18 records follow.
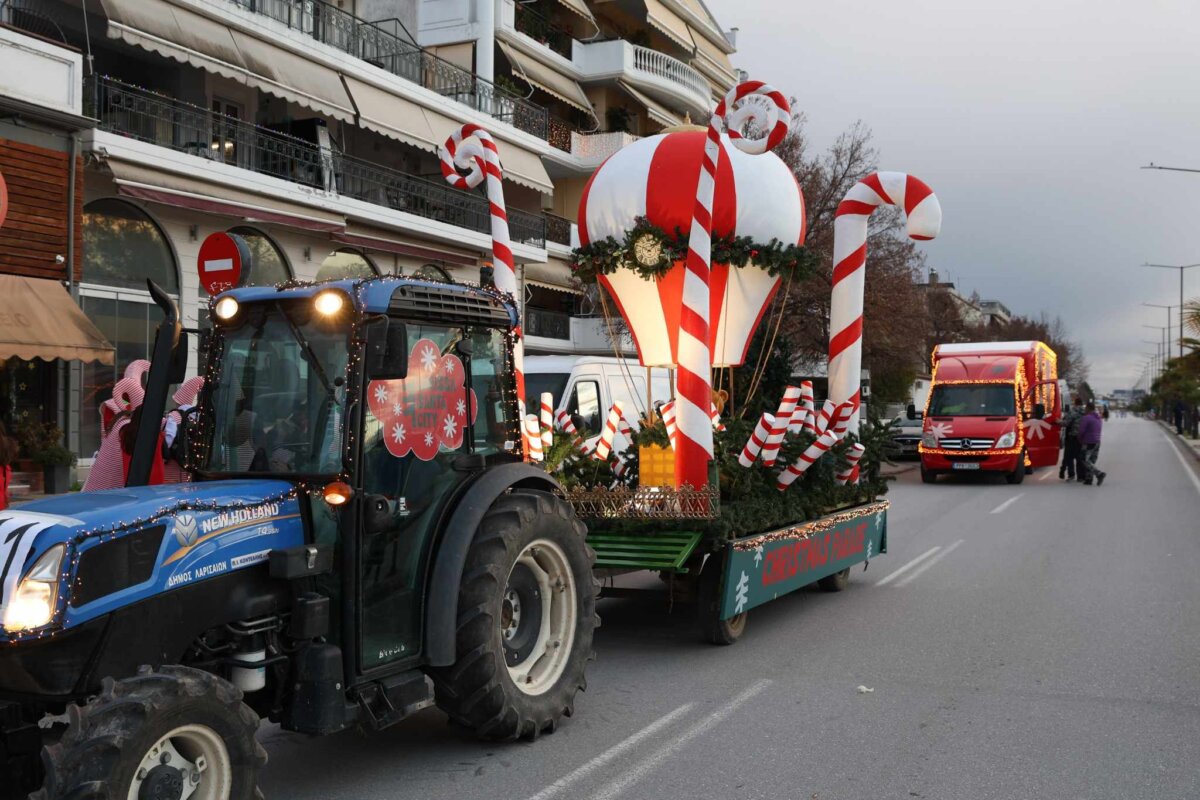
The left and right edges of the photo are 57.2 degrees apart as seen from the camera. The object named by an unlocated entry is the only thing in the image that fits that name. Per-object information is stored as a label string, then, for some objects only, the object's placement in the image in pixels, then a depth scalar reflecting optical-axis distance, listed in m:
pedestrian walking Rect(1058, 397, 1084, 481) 24.31
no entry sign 5.34
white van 13.79
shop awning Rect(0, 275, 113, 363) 13.99
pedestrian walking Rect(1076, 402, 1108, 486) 23.70
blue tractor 3.62
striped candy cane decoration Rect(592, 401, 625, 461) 8.74
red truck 23.86
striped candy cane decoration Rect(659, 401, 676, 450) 8.36
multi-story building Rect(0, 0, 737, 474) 16.97
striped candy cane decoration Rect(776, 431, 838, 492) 8.71
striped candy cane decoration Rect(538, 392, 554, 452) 8.44
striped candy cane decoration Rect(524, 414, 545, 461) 8.05
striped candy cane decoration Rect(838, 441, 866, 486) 9.59
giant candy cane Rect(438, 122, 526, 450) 8.94
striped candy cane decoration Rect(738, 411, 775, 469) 8.47
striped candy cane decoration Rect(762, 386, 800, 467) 8.46
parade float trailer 7.70
